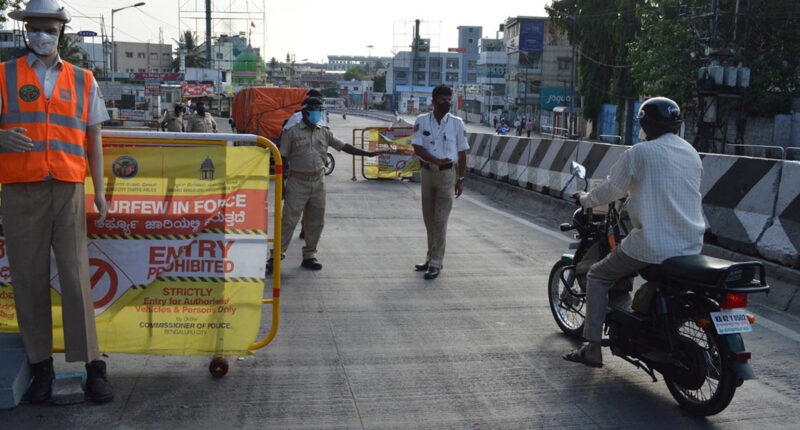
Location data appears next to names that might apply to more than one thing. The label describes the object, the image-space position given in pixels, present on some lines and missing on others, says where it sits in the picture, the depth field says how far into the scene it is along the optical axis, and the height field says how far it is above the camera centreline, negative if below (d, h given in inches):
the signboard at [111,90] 2334.5 -24.4
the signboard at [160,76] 2741.1 +31.7
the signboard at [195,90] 2231.8 -14.8
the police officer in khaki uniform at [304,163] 335.9 -31.9
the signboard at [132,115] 1745.6 -72.7
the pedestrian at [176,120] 765.9 -36.0
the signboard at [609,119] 2325.7 -60.0
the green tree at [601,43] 2014.0 +151.7
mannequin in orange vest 166.4 -22.3
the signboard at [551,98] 3189.0 -2.3
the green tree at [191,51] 4505.4 +200.5
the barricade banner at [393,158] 828.0 -70.6
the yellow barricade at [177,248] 191.5 -40.7
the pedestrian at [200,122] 694.5 -32.7
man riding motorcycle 183.6 -21.6
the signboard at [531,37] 3666.3 +278.1
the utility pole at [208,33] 3043.8 +211.2
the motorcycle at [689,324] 171.5 -53.3
